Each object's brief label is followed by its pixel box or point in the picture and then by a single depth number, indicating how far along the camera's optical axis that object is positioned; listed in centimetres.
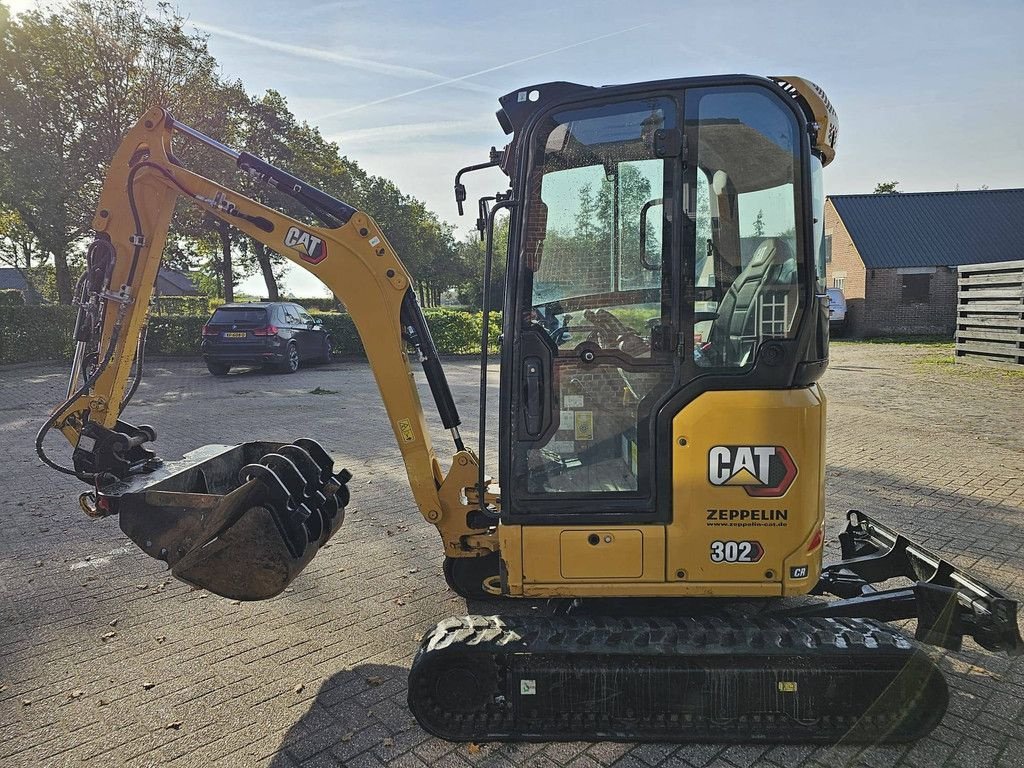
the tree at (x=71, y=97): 1819
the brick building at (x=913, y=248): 2723
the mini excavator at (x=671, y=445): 294
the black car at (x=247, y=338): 1555
